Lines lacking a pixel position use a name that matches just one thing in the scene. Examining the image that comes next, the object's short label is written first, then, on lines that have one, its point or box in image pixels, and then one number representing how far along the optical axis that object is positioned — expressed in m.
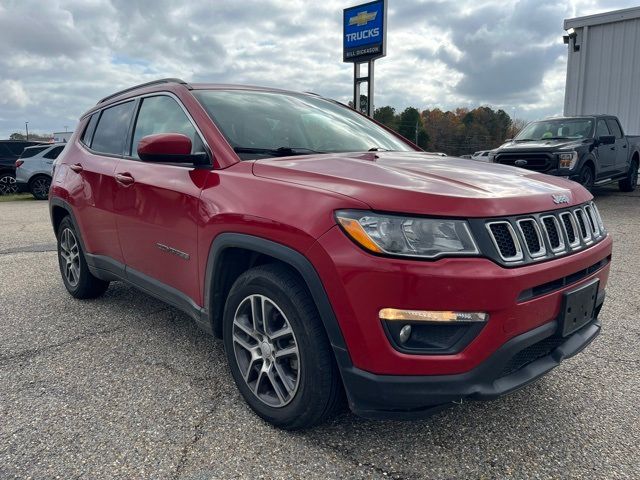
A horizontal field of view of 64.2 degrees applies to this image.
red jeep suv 1.91
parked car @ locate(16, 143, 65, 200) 15.05
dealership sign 13.99
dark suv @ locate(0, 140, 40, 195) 16.42
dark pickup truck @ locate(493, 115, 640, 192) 9.28
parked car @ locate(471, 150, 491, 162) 11.77
